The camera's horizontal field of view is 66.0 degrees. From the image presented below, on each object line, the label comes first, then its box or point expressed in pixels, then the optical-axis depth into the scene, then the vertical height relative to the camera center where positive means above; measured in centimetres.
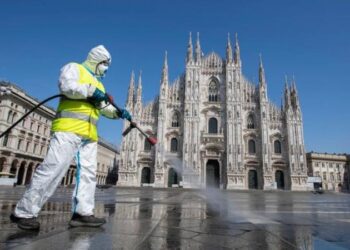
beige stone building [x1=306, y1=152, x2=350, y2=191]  5212 +563
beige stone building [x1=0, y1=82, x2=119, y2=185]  2756 +548
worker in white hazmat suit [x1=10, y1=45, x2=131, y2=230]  262 +40
